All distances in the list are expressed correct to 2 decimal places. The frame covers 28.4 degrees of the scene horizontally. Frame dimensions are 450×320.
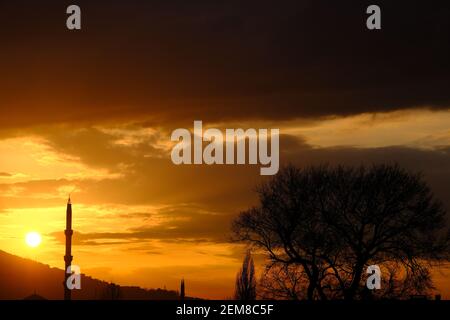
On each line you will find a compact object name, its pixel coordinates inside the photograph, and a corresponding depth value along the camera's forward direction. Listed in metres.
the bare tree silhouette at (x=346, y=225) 52.88
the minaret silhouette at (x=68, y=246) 92.38
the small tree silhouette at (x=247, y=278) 77.22
